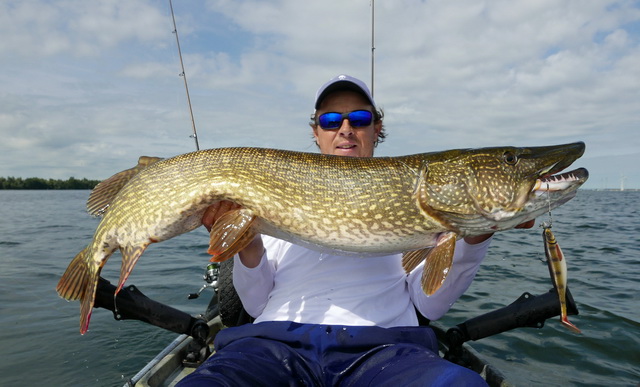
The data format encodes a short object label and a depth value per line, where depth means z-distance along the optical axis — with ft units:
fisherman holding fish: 1.95
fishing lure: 2.09
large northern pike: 2.30
